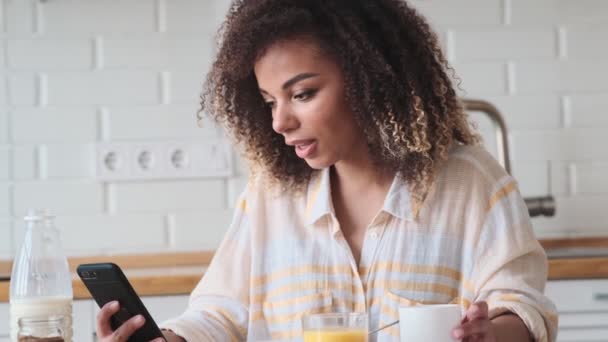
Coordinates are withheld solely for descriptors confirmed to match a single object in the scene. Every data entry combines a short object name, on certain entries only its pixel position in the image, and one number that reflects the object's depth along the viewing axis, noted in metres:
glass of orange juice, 1.24
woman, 1.65
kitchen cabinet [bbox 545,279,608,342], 2.16
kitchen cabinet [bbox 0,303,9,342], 2.13
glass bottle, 1.32
